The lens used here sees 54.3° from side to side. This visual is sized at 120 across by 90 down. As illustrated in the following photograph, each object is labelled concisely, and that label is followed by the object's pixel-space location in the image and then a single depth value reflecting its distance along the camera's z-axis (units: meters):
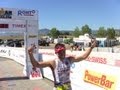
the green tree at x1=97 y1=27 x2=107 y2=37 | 56.93
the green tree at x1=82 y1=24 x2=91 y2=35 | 61.29
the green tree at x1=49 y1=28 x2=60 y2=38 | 66.32
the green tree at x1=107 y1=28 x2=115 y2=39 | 54.97
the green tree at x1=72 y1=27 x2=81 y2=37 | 63.08
